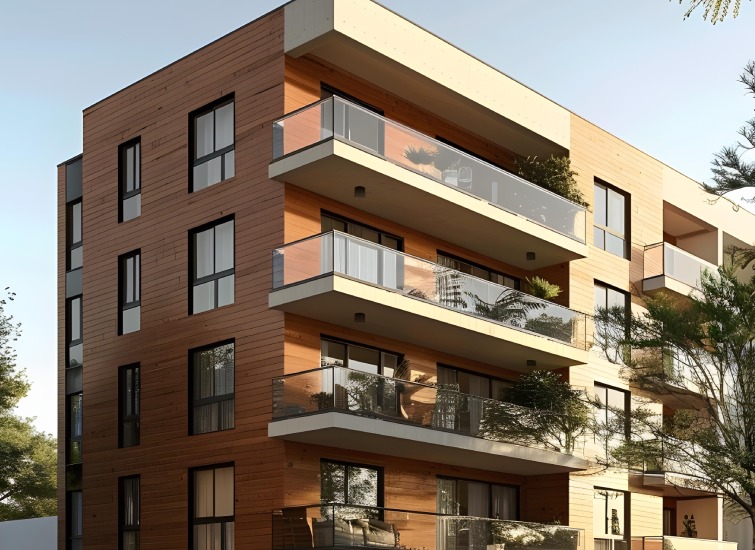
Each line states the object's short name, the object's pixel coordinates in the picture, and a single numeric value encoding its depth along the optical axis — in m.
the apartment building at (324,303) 24.73
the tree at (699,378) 28.98
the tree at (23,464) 43.89
